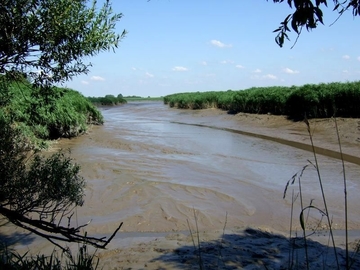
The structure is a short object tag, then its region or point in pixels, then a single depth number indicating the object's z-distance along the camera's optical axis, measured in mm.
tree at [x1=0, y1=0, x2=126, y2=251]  4195
